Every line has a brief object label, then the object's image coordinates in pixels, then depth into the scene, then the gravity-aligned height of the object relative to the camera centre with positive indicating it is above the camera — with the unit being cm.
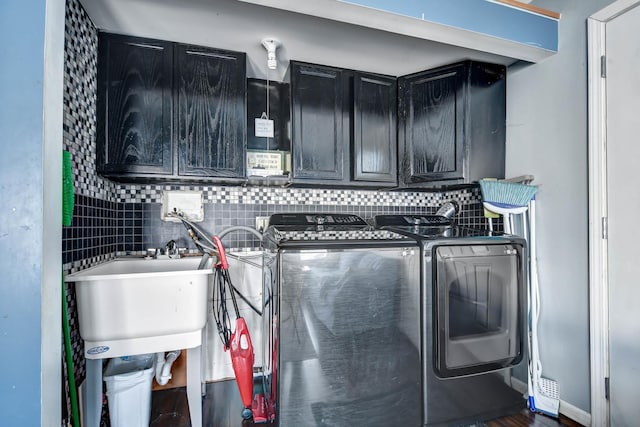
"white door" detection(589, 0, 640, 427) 141 +0
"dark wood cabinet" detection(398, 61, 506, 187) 205 +68
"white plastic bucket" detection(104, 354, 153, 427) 145 -94
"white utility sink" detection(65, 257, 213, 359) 123 -44
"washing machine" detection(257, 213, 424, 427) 122 -53
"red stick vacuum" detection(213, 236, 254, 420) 154 -77
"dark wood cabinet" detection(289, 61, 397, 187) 208 +68
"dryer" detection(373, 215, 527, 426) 138 -57
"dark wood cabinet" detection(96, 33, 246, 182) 170 +66
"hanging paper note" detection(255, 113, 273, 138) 232 +72
